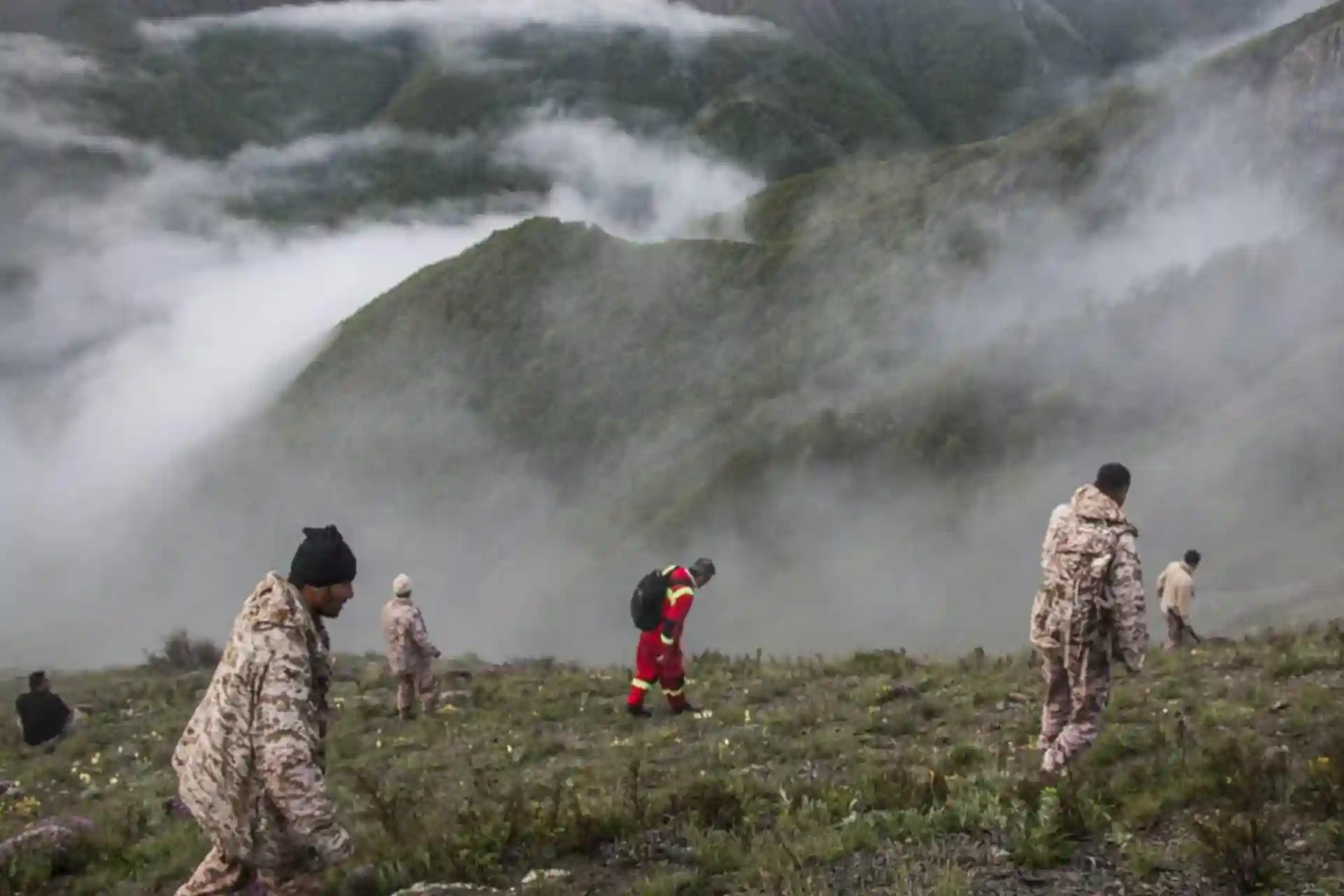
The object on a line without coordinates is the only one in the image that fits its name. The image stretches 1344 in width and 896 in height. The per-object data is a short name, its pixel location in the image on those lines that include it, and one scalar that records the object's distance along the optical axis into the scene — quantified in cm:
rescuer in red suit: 1241
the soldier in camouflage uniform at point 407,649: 1427
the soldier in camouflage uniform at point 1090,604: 685
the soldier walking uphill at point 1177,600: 1584
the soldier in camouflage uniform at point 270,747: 469
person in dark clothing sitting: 1566
